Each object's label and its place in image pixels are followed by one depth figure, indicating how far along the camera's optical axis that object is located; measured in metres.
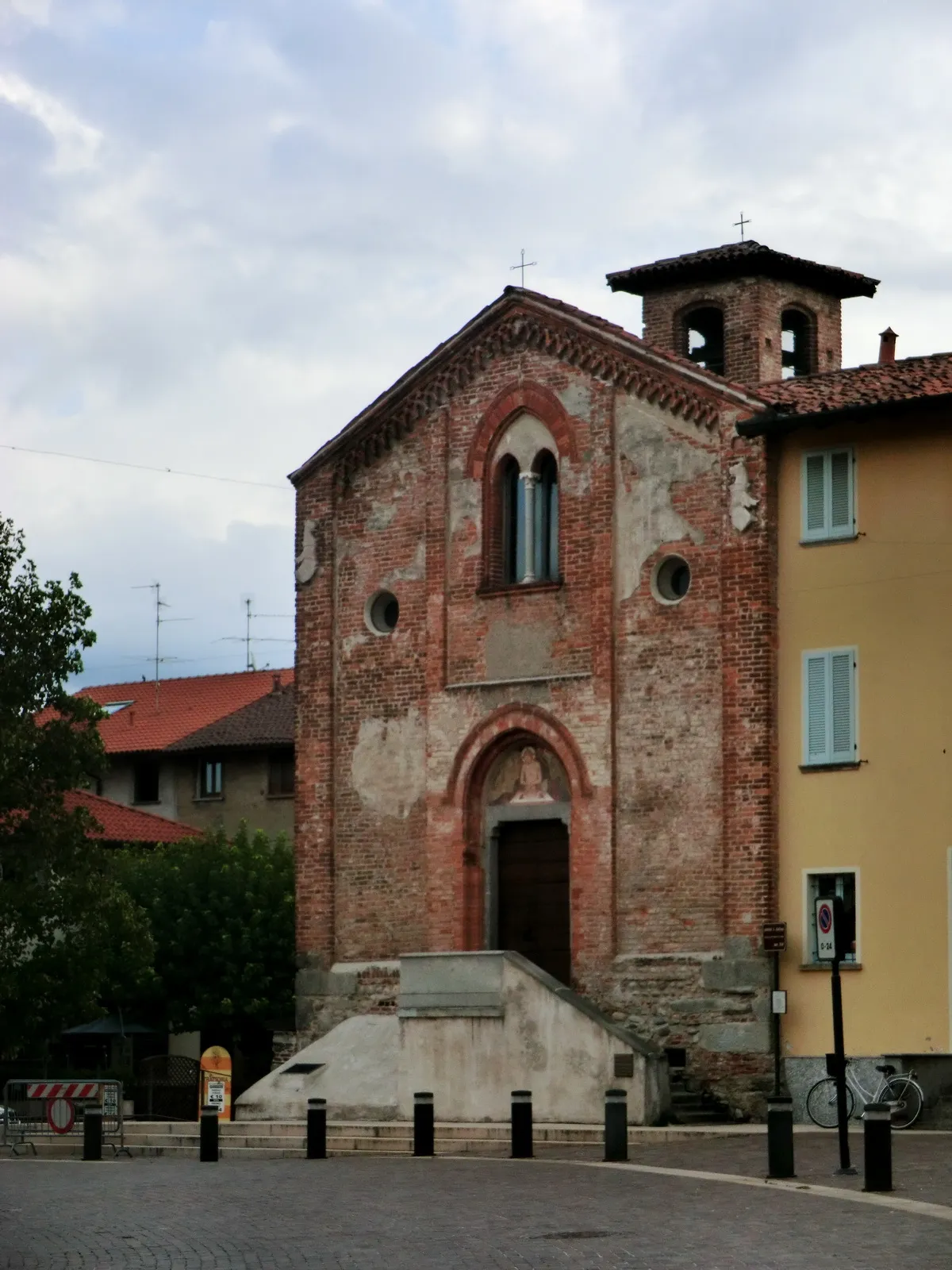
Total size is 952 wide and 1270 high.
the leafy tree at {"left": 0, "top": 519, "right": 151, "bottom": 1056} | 36.25
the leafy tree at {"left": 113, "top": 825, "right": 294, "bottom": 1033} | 45.09
